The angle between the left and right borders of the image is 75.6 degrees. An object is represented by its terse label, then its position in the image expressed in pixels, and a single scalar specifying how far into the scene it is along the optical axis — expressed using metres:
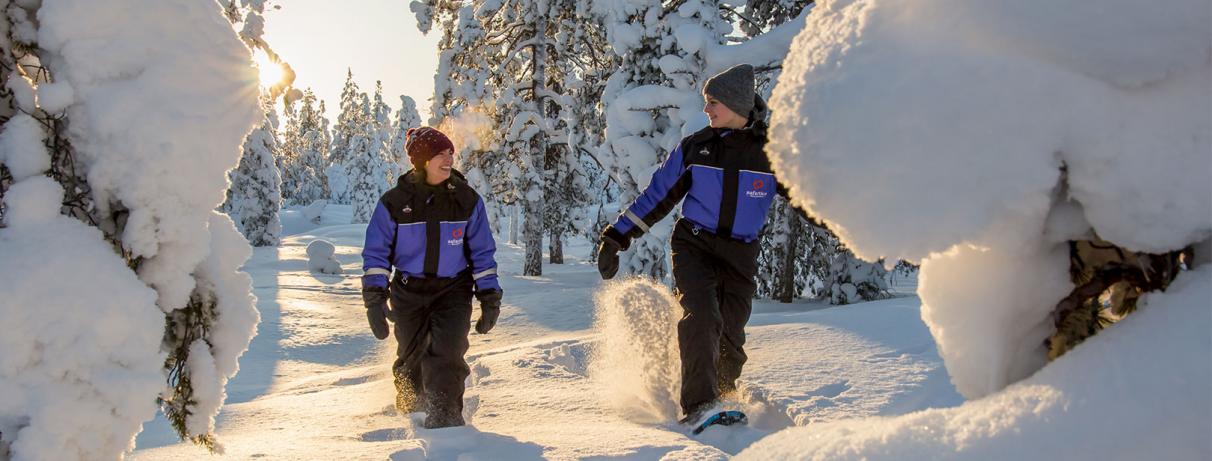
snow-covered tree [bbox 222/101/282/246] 26.52
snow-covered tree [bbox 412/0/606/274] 17.81
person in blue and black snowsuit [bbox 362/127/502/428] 4.91
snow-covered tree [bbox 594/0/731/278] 10.84
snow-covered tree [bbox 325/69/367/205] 67.57
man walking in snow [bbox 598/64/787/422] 4.37
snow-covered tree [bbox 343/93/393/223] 55.38
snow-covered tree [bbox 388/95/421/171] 48.84
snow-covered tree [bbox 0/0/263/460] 2.48
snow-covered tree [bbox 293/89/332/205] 65.69
